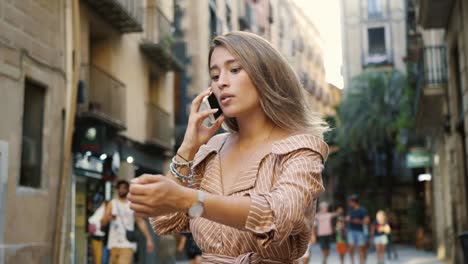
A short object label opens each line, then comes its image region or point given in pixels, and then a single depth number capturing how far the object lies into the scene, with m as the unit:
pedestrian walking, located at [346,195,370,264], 14.38
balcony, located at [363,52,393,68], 43.84
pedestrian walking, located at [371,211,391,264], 15.45
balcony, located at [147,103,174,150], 17.58
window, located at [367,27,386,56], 44.41
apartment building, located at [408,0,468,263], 13.31
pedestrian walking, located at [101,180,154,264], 8.97
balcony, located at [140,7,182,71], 17.28
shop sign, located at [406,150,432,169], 25.94
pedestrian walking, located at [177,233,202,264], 11.81
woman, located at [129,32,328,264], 1.56
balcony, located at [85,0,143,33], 13.81
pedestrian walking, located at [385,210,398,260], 20.95
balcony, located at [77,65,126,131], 13.06
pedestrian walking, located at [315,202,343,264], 14.75
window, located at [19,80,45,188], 9.84
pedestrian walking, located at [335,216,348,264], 15.19
